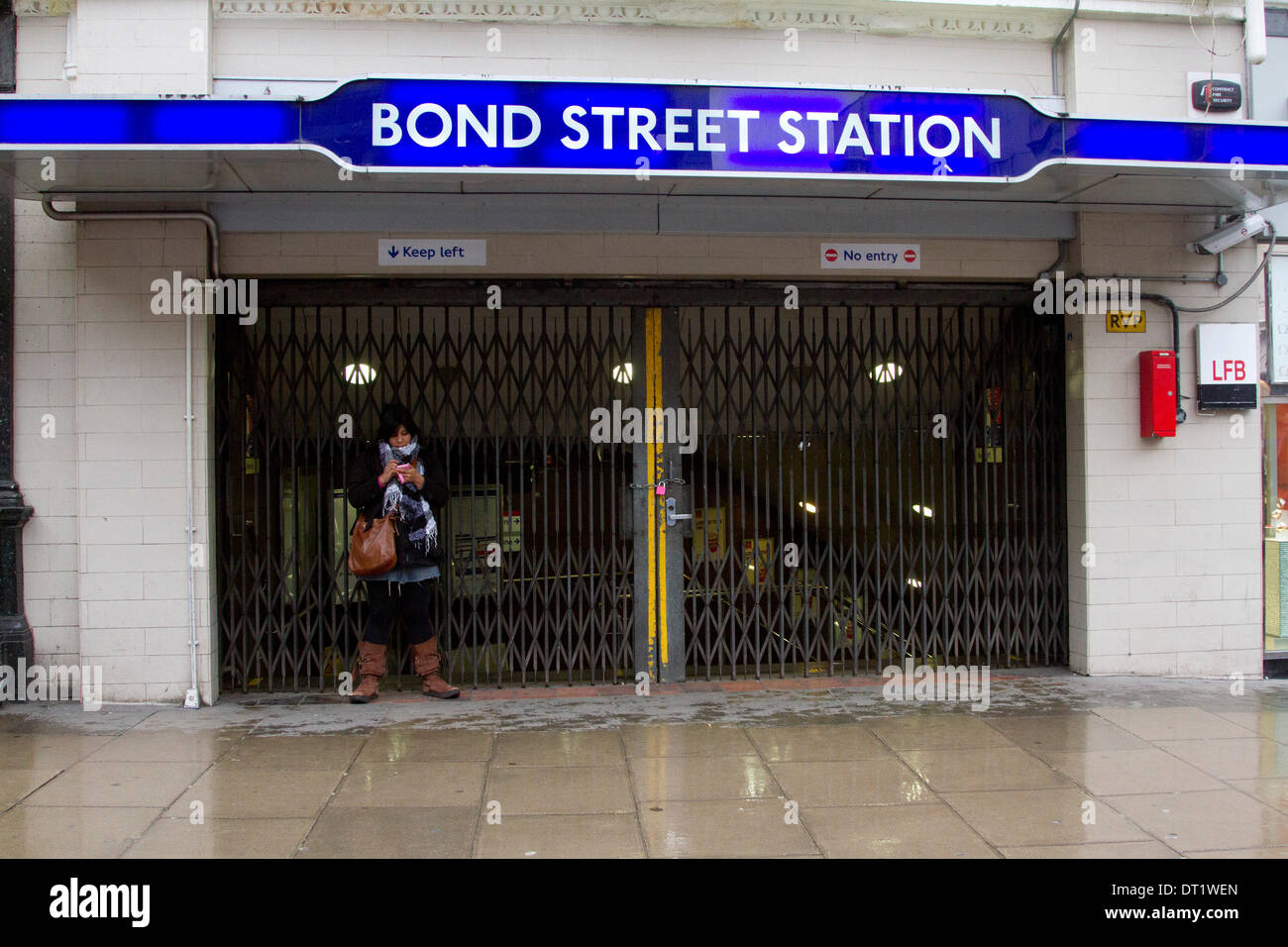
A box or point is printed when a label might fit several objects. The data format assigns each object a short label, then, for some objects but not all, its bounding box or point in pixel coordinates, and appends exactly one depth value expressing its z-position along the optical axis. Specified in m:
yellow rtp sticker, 8.09
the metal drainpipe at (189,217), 7.38
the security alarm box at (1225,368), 8.11
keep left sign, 7.64
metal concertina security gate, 7.94
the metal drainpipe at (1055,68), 8.08
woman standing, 7.48
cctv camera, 7.75
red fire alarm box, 7.95
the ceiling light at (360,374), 7.97
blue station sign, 6.05
